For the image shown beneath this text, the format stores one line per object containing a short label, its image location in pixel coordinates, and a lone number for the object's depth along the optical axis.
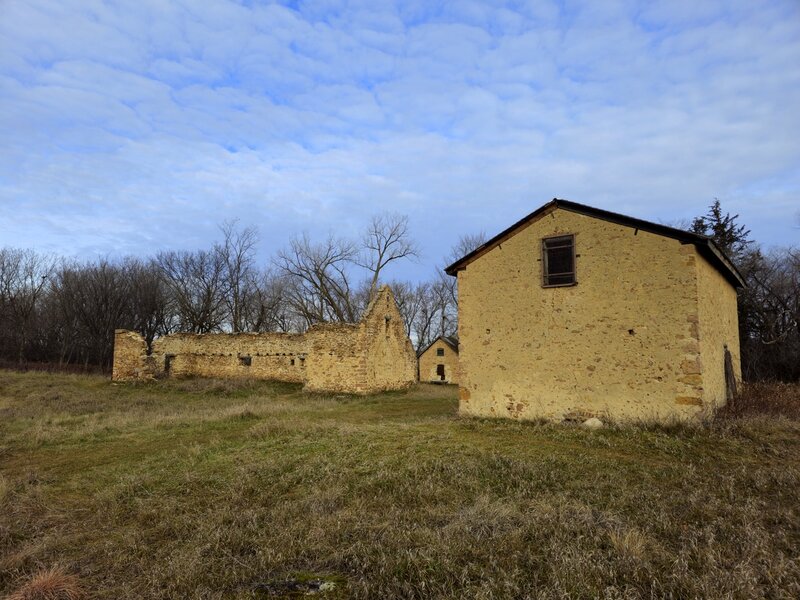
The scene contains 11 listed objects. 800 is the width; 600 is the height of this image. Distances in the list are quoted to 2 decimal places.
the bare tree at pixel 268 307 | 45.09
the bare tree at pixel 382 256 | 38.62
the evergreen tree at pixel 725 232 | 25.88
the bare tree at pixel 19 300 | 38.88
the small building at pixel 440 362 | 37.97
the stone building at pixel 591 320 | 10.19
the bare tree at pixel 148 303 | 40.75
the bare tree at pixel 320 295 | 39.62
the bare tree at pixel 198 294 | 41.44
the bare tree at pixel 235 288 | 41.79
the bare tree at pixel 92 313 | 39.53
